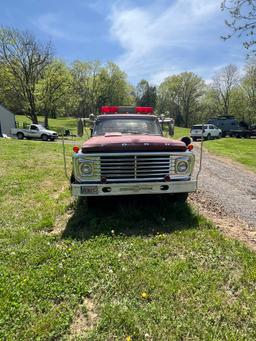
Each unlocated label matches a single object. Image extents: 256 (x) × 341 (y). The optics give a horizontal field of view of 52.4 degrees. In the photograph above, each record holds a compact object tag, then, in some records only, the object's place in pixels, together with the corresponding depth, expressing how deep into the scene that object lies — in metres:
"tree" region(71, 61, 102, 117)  60.78
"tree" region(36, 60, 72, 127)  39.91
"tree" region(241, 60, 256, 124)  51.12
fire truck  4.49
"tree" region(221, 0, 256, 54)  8.34
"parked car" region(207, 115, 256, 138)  34.38
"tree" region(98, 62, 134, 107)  61.88
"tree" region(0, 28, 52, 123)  36.69
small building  34.88
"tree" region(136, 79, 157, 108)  65.80
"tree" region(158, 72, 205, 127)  67.44
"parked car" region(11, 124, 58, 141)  30.97
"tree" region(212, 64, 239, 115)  60.53
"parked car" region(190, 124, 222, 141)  28.98
